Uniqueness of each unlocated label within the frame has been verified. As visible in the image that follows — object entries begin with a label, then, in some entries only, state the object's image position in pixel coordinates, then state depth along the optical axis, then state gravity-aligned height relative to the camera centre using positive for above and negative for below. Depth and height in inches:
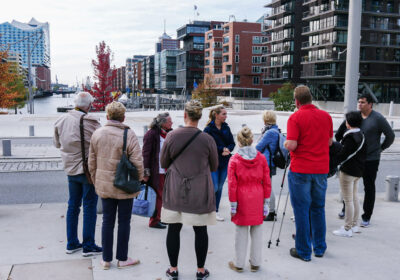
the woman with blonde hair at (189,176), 157.9 -31.3
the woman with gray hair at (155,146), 225.6 -27.4
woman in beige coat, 173.3 -31.0
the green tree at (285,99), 2410.2 +3.5
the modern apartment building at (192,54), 4439.0 +504.1
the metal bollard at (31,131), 785.1 -68.3
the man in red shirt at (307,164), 184.5 -30.3
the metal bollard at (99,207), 269.9 -74.7
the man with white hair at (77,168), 189.2 -33.8
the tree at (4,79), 1187.9 +53.2
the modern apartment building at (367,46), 2341.3 +330.1
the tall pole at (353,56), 364.2 +41.4
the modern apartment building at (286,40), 2883.9 +446.9
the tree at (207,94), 2653.5 +32.6
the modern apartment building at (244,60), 3453.2 +343.1
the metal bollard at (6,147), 533.0 -68.2
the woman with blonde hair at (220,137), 242.1 -23.6
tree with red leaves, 1654.8 +90.2
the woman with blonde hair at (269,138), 232.2 -22.6
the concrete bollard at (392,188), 311.7 -69.8
